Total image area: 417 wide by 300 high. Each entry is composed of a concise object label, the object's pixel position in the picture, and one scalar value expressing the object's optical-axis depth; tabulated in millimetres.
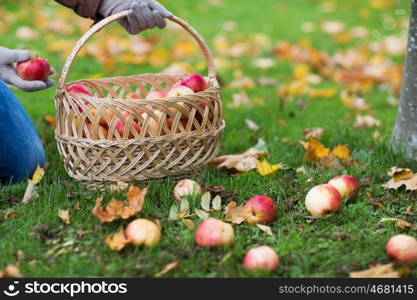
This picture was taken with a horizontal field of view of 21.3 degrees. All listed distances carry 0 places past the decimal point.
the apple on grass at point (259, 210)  4056
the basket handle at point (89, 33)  4392
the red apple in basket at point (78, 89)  4786
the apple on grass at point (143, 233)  3666
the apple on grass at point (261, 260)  3439
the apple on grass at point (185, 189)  4342
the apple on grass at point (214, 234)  3677
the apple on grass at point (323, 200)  4099
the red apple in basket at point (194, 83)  4872
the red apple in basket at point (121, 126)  4460
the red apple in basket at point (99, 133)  4375
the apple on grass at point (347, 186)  4355
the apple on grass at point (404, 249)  3538
